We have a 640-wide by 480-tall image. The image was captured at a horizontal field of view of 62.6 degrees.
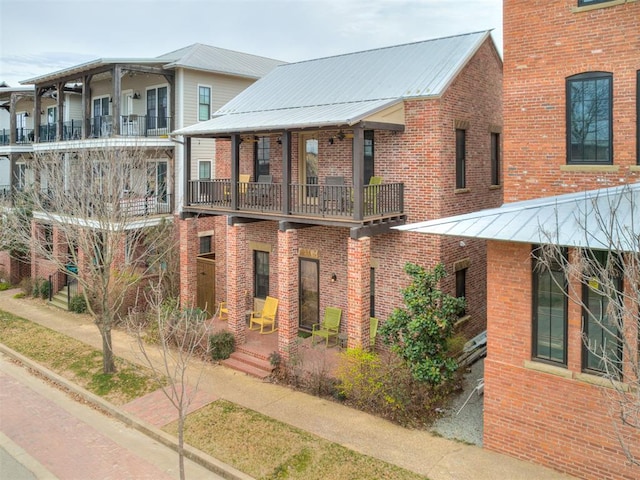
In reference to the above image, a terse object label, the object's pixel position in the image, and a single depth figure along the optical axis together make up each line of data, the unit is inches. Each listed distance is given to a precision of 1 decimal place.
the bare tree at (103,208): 567.5
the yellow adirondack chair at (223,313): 745.0
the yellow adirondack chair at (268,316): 692.7
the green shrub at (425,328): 459.8
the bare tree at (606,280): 256.1
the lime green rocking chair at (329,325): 623.8
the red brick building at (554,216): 361.4
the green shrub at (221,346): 612.7
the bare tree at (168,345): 545.3
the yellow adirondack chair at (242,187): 666.0
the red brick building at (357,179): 561.3
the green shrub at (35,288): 950.6
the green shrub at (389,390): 454.3
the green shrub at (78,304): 843.4
